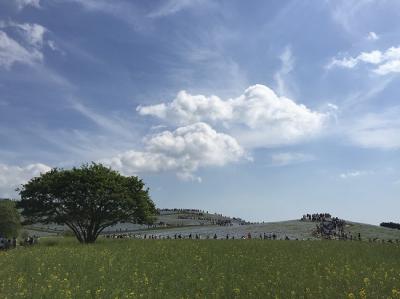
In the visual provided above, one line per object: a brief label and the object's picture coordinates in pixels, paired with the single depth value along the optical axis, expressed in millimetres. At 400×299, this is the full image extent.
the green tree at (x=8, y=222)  71500
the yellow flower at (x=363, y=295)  14679
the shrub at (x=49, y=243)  52941
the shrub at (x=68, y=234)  88350
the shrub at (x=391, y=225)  114438
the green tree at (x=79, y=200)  54531
